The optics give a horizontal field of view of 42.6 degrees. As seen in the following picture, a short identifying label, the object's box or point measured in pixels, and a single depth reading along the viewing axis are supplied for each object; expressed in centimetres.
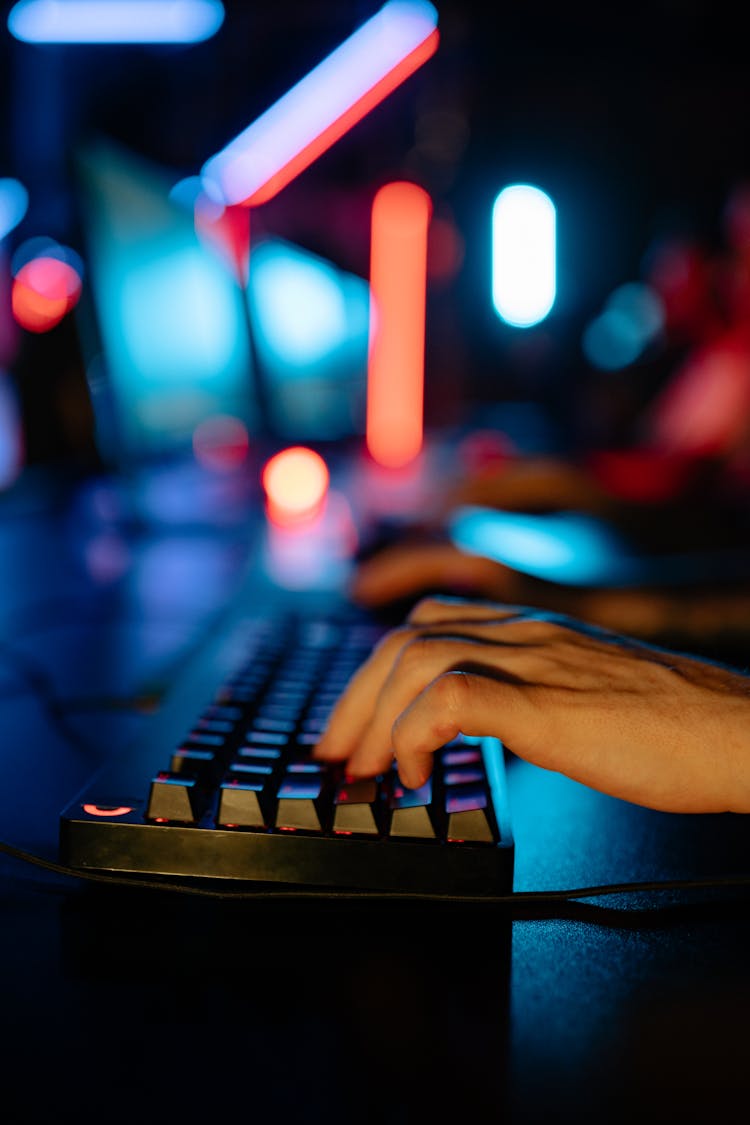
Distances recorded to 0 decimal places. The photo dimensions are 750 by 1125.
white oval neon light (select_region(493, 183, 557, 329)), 542
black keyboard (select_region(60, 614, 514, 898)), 34
